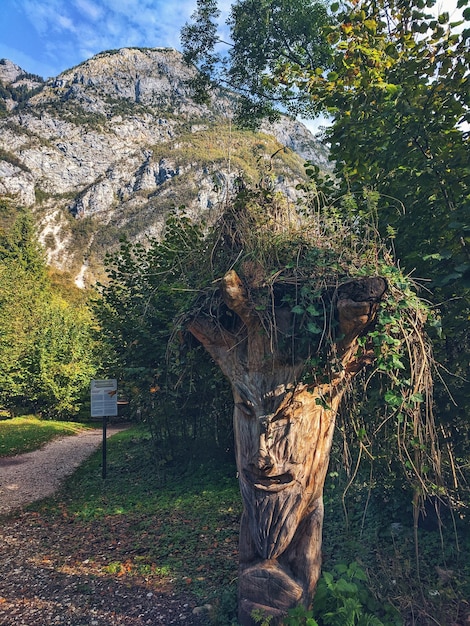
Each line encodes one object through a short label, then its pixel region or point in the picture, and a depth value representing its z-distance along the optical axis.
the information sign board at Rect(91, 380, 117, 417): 8.45
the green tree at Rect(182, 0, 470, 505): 3.25
